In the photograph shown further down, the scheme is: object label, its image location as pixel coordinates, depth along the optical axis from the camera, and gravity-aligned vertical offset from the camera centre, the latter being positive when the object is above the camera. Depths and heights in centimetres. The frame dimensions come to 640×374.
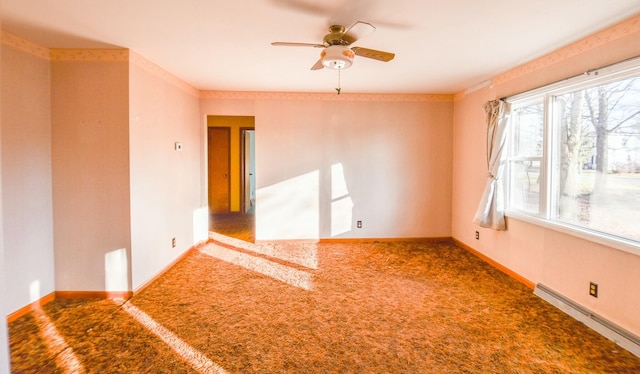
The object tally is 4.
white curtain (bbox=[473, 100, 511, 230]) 367 +12
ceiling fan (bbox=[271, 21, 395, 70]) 234 +99
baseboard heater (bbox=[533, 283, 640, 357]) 227 -118
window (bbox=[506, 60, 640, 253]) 243 +21
